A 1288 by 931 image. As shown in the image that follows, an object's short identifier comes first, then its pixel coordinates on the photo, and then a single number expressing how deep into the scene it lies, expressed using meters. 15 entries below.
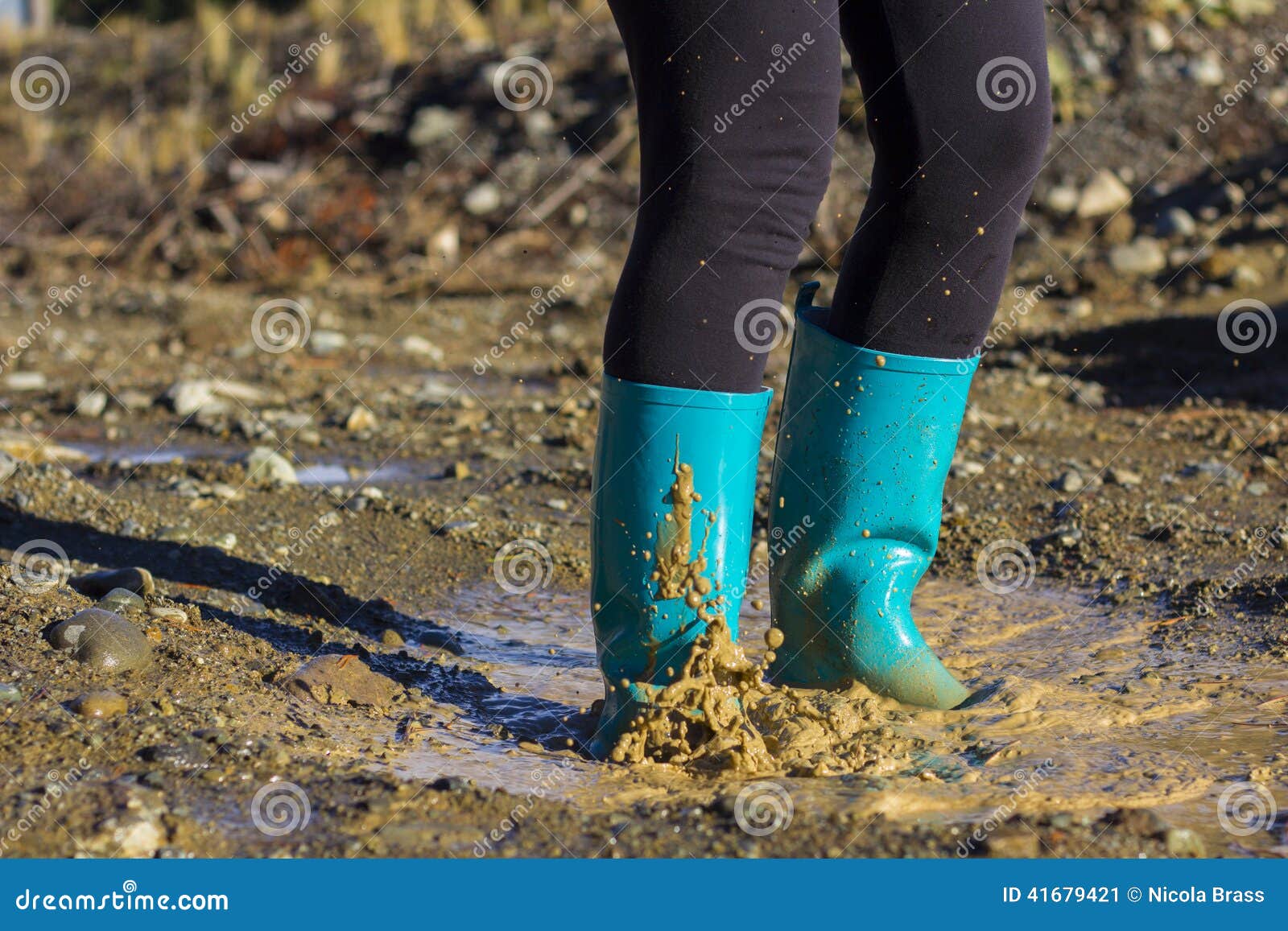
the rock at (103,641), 3.60
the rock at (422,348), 9.78
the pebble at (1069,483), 6.19
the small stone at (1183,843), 2.76
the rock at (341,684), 3.79
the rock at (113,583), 4.39
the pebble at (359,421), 7.60
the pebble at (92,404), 7.99
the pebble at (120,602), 4.16
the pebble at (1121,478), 6.28
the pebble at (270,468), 6.25
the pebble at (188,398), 7.96
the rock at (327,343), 9.95
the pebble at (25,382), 8.73
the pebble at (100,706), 3.30
